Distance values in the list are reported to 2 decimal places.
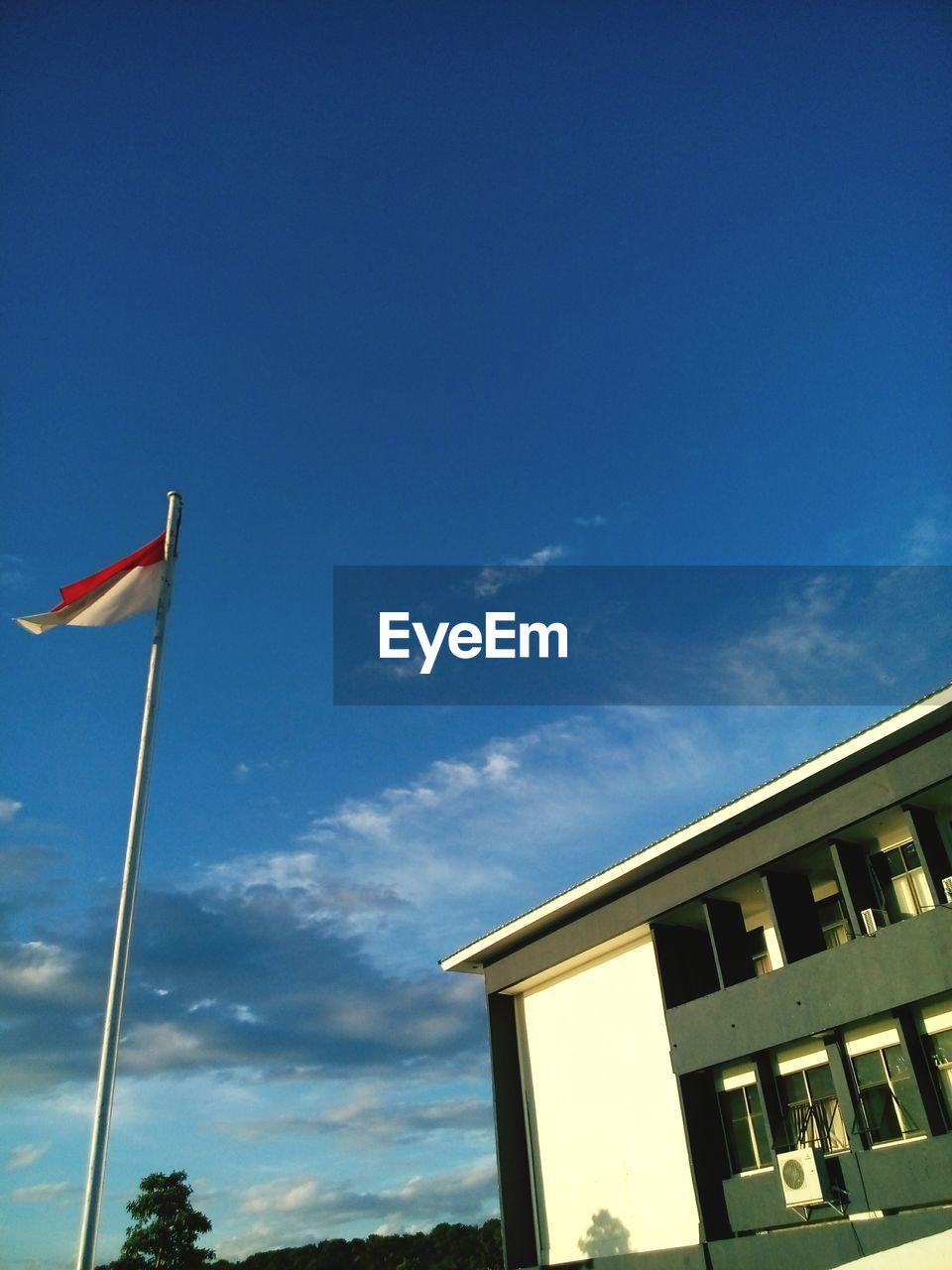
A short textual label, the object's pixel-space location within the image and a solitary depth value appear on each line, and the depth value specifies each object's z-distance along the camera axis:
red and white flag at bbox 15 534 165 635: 14.61
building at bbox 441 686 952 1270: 18.81
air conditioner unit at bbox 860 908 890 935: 20.14
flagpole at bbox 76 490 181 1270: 10.62
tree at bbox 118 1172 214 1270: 48.22
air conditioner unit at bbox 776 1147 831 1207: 19.08
